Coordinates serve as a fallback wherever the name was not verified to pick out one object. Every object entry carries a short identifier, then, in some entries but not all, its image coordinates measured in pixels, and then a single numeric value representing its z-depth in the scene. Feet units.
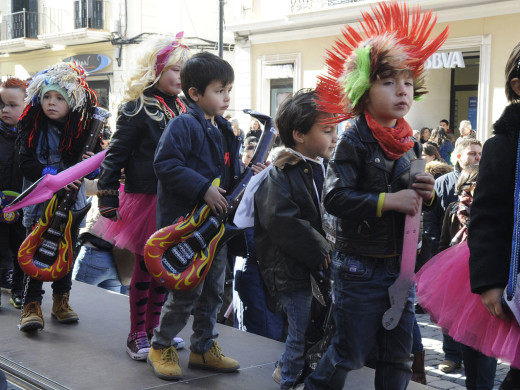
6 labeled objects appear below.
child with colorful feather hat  14.64
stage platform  11.73
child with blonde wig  13.01
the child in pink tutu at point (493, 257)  7.63
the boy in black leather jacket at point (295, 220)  10.77
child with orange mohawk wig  9.39
